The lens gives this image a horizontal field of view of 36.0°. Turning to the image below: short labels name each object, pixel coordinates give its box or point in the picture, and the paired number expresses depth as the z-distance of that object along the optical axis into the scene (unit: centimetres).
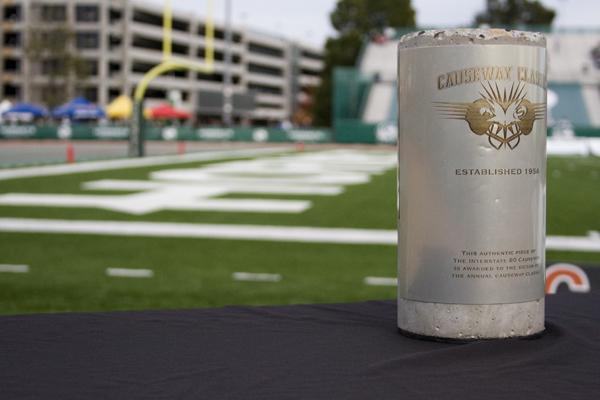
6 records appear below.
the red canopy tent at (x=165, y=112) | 5356
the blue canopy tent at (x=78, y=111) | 5132
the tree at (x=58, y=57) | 6738
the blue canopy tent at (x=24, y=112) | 5237
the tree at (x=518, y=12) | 7556
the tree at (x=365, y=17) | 6634
